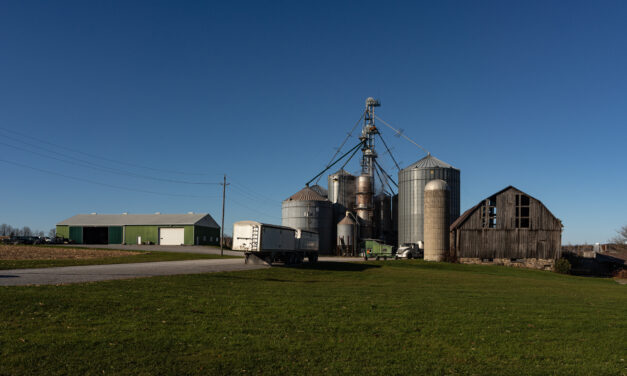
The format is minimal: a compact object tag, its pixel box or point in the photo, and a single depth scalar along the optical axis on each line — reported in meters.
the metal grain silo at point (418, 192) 71.50
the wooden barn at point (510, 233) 57.62
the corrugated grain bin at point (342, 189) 86.81
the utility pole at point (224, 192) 56.70
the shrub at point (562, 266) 54.28
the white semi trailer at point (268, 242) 37.59
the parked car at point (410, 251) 63.97
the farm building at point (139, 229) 83.31
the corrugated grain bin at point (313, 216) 77.50
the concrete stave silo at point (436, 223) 61.58
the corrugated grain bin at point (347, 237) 75.12
